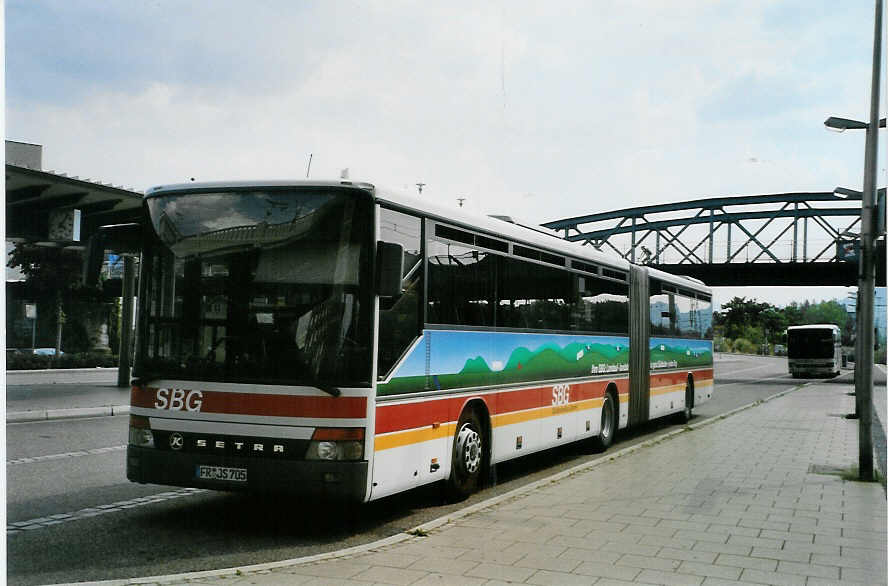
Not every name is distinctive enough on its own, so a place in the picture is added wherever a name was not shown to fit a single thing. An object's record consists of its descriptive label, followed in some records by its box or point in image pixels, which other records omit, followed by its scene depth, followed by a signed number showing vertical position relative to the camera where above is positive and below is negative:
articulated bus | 7.56 -0.12
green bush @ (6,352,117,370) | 38.03 -1.69
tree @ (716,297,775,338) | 148.50 +3.95
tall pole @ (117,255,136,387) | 24.30 -0.04
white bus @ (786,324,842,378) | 56.03 -0.55
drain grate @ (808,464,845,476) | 12.18 -1.71
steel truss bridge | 55.06 +8.89
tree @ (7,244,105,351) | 40.38 +2.09
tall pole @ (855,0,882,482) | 11.35 +0.70
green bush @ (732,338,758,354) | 144.62 -1.09
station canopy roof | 18.86 +2.57
